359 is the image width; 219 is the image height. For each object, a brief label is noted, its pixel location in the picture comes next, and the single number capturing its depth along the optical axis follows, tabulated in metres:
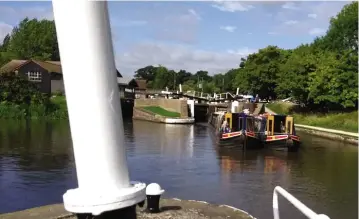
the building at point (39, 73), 58.75
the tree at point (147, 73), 131.23
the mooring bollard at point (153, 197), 6.98
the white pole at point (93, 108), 2.78
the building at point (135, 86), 66.19
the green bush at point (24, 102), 47.50
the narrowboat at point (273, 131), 25.50
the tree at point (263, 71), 60.62
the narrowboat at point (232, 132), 25.86
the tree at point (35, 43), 79.75
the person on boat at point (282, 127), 28.08
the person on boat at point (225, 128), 27.93
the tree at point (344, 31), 48.78
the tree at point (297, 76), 45.88
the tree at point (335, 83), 40.97
